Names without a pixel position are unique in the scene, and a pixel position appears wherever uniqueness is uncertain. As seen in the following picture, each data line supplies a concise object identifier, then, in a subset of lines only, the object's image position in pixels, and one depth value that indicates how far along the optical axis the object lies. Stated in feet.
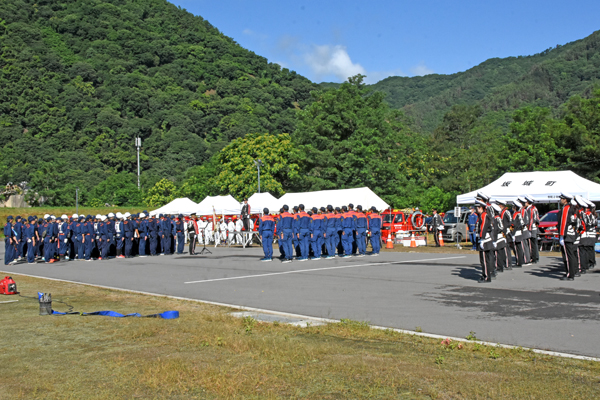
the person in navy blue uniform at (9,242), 84.74
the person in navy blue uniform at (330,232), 75.20
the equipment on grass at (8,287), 44.88
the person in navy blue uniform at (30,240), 86.63
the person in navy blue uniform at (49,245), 85.87
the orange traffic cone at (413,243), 95.66
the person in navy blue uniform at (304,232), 73.77
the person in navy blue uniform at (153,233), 92.79
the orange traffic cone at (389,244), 93.67
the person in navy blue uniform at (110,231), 88.58
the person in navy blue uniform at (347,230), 75.92
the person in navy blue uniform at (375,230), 78.59
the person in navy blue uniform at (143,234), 91.89
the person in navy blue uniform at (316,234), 74.59
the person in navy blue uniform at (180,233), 97.63
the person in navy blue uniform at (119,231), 89.86
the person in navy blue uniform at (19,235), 86.74
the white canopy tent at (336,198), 118.93
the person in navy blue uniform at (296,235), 73.72
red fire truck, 110.22
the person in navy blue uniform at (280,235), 73.15
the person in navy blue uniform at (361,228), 76.69
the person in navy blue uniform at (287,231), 73.15
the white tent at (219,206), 131.64
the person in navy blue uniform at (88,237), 87.76
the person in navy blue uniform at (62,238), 87.51
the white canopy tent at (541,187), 90.58
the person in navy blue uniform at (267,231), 73.82
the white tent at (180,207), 143.54
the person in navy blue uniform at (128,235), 89.86
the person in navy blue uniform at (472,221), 89.80
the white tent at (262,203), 126.41
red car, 82.89
